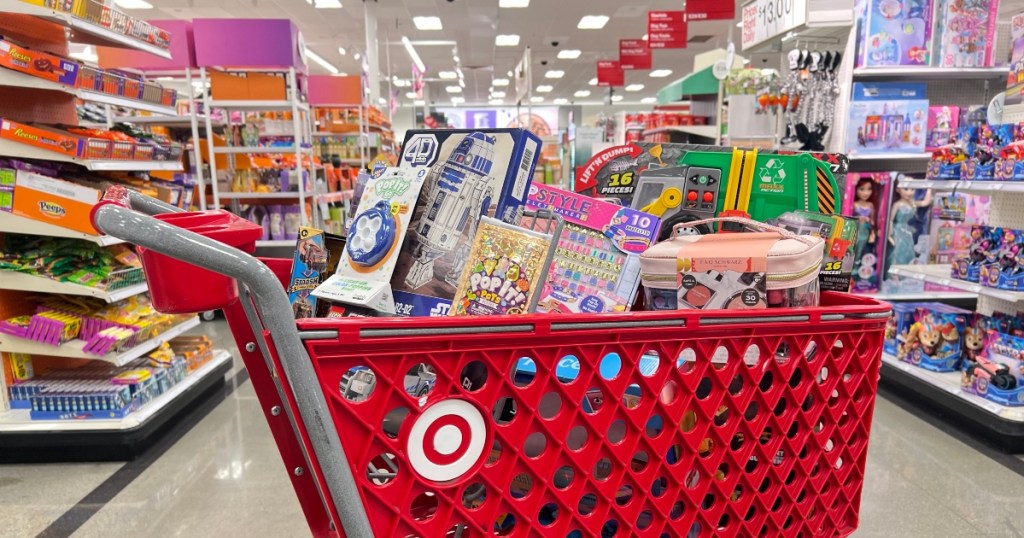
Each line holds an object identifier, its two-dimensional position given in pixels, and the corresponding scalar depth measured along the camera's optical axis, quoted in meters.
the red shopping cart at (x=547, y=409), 0.83
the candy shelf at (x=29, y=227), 2.48
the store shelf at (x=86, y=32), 2.29
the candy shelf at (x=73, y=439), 2.66
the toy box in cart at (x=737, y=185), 1.36
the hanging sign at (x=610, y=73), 13.05
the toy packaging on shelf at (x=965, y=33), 3.75
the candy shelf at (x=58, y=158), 2.38
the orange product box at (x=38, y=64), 2.33
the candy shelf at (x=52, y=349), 2.65
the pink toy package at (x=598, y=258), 1.25
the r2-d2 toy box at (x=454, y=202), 1.24
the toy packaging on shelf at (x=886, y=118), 3.90
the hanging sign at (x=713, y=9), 6.96
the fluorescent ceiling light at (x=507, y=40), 13.02
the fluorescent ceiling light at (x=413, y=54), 12.09
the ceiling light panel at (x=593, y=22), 11.62
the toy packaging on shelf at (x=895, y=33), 3.71
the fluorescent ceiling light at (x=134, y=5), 10.05
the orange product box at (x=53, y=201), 2.48
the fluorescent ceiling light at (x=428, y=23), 11.29
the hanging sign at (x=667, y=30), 8.56
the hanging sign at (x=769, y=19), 3.76
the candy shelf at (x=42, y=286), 2.58
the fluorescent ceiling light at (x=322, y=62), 14.61
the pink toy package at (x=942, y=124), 4.05
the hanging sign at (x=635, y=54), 11.73
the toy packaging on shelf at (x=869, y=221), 4.08
